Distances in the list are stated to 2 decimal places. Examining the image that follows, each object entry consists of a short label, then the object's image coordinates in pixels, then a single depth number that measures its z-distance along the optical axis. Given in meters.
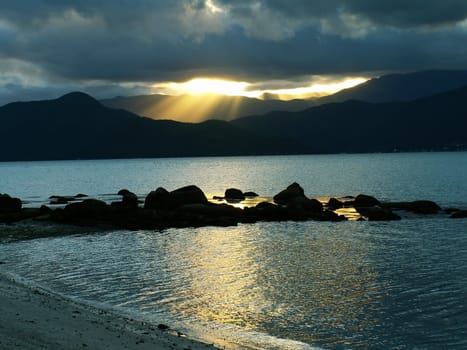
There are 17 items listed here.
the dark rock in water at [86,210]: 50.12
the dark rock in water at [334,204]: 62.61
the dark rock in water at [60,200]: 74.03
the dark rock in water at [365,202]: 61.69
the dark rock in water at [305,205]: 54.79
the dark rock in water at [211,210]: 52.90
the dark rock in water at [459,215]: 50.91
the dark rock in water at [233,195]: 78.50
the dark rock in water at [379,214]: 51.09
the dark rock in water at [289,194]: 66.31
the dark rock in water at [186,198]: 56.25
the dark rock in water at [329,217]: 51.31
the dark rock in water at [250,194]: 82.64
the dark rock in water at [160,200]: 55.97
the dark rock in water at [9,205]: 54.94
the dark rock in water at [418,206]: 55.69
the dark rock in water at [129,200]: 56.49
